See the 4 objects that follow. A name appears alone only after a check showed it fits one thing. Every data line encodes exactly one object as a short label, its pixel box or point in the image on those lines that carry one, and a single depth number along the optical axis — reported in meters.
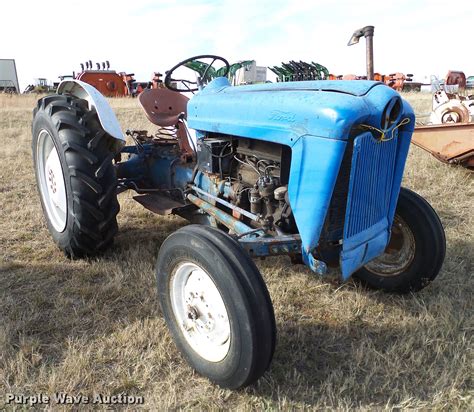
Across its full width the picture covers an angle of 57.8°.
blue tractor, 1.85
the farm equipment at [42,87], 24.02
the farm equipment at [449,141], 4.99
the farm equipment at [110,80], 20.22
